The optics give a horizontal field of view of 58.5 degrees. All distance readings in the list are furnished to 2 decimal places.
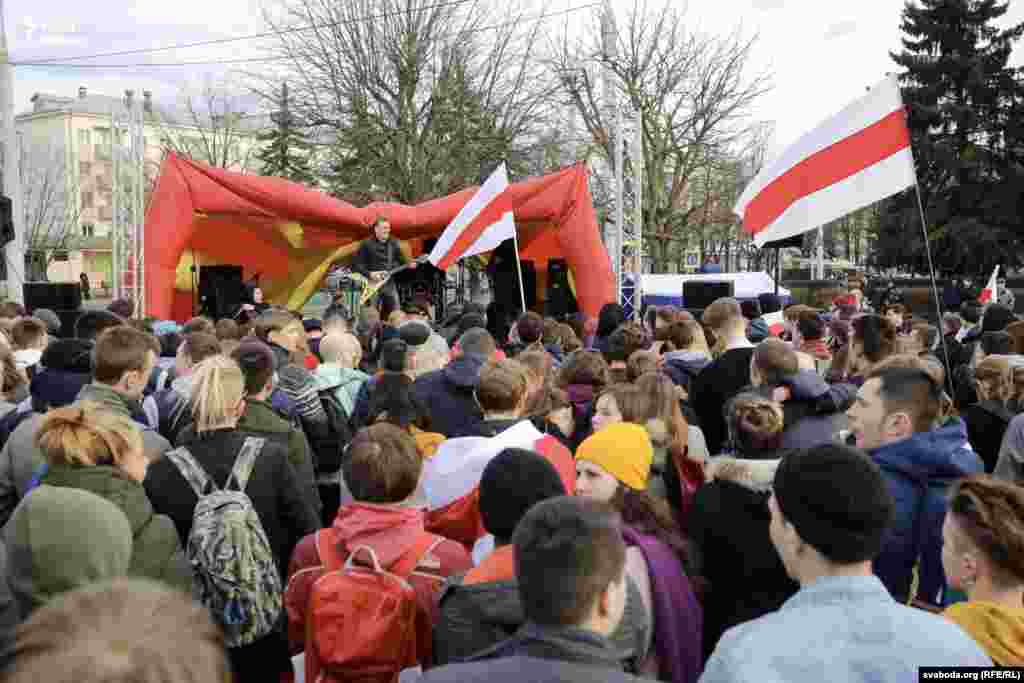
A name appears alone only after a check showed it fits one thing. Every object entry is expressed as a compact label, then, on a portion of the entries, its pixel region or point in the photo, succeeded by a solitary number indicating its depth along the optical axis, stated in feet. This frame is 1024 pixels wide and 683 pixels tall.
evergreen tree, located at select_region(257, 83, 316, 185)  90.87
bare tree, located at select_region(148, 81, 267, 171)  145.08
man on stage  44.55
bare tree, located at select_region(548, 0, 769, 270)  102.27
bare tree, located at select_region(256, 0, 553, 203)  85.81
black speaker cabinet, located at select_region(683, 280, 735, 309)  50.65
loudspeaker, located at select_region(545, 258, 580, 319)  50.55
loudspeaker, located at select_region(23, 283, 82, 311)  47.75
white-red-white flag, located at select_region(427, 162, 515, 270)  32.45
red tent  42.68
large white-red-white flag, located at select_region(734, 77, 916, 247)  20.90
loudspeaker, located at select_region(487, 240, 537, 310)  52.13
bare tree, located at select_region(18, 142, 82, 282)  153.48
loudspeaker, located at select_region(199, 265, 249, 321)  48.06
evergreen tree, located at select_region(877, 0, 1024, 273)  97.09
